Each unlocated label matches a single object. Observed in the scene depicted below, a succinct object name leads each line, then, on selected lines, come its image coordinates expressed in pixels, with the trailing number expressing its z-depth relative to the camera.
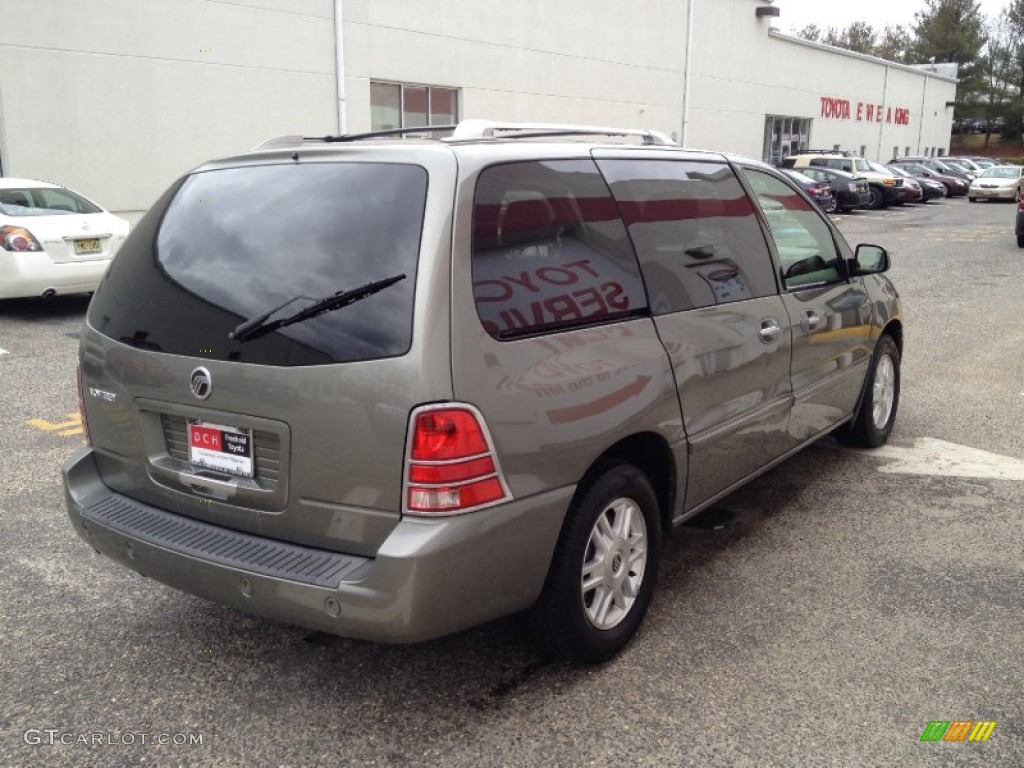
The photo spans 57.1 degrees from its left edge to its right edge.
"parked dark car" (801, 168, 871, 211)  28.00
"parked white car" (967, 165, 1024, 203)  34.16
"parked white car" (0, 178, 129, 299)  9.38
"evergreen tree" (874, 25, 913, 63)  82.69
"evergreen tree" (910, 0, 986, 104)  76.38
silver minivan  2.60
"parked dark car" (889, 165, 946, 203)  34.06
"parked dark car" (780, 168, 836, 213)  26.08
